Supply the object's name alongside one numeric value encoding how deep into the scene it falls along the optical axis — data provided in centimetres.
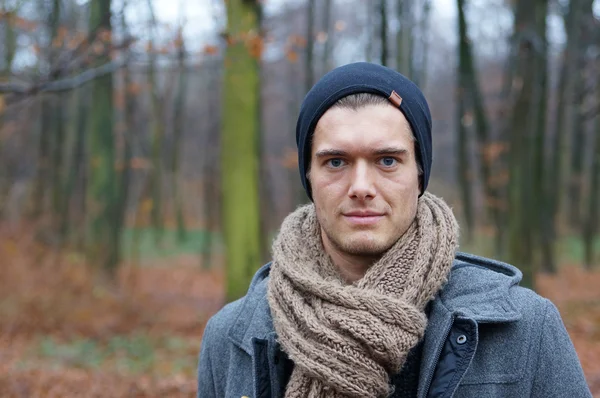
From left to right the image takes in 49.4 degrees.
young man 218
